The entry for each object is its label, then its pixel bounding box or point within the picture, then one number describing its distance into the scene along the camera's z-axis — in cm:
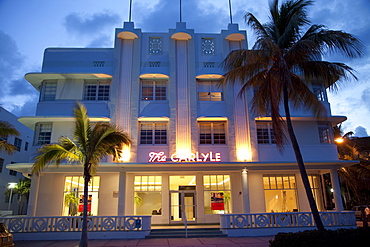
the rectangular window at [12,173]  3452
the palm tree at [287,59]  1213
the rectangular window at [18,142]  3536
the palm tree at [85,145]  1269
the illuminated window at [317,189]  1949
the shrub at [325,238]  826
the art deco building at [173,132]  1834
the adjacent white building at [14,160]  3247
